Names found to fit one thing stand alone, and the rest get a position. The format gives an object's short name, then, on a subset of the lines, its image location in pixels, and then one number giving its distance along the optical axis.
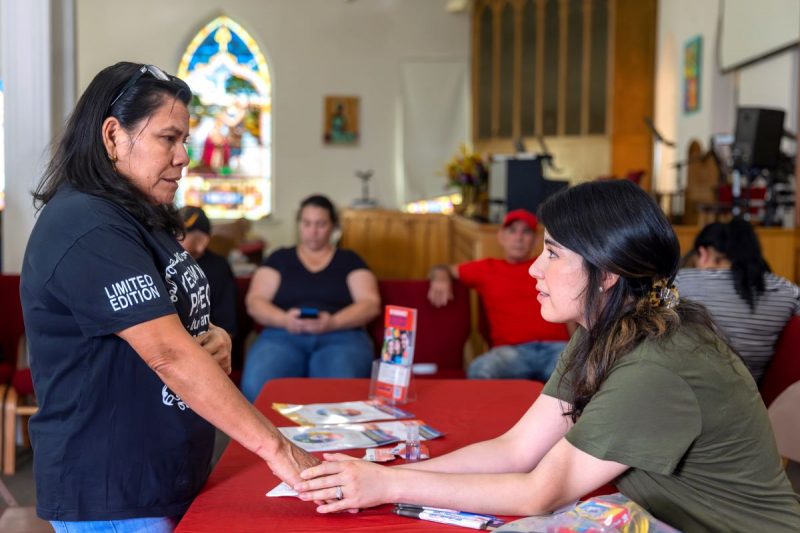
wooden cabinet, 9.81
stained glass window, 11.73
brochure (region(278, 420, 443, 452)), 1.96
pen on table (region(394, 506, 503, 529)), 1.52
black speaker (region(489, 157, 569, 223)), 5.59
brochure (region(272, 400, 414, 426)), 2.21
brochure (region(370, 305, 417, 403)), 2.43
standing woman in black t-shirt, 1.51
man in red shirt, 3.96
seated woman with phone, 3.92
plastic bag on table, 1.12
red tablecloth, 1.53
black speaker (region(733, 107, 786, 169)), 5.73
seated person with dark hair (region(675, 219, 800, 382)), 3.26
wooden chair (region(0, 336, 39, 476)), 3.97
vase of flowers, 7.27
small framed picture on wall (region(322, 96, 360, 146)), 11.61
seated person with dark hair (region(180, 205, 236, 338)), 4.02
